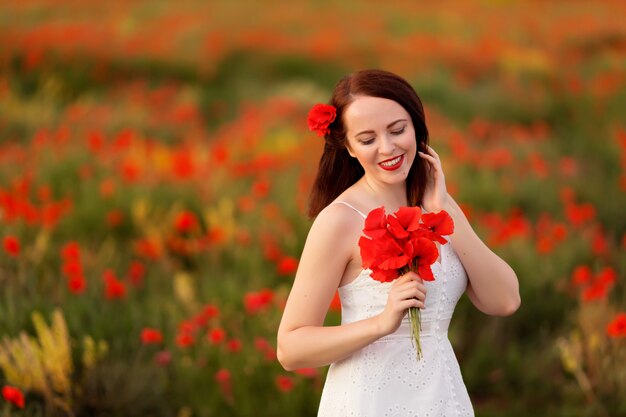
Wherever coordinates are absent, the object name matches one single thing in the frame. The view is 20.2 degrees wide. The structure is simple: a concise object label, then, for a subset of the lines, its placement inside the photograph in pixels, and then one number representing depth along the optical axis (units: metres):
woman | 4.64
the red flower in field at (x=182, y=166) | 12.81
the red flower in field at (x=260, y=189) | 11.09
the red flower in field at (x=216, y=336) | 7.79
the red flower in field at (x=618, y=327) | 7.10
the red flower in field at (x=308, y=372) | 7.89
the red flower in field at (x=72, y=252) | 8.66
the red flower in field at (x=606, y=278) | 8.52
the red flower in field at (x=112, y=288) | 8.42
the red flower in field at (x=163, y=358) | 7.98
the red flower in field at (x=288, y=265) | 8.73
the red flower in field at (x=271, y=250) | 10.64
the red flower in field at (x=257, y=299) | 7.75
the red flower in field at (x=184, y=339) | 7.54
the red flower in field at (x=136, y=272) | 9.84
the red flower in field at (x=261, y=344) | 7.98
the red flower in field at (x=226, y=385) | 8.14
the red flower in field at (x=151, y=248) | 10.79
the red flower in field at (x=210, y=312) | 8.02
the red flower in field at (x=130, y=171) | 11.82
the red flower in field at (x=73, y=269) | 8.37
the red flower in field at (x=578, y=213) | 10.73
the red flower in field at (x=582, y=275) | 8.77
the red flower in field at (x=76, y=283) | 8.05
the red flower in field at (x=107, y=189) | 11.98
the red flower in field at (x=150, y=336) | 7.44
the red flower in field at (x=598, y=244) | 10.87
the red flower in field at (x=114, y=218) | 11.56
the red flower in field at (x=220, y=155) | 12.37
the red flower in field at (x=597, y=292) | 8.64
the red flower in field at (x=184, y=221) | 9.82
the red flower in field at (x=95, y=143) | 12.91
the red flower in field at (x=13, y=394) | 5.93
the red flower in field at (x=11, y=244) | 7.90
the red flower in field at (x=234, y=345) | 8.01
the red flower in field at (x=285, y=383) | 7.62
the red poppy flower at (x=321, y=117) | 4.83
